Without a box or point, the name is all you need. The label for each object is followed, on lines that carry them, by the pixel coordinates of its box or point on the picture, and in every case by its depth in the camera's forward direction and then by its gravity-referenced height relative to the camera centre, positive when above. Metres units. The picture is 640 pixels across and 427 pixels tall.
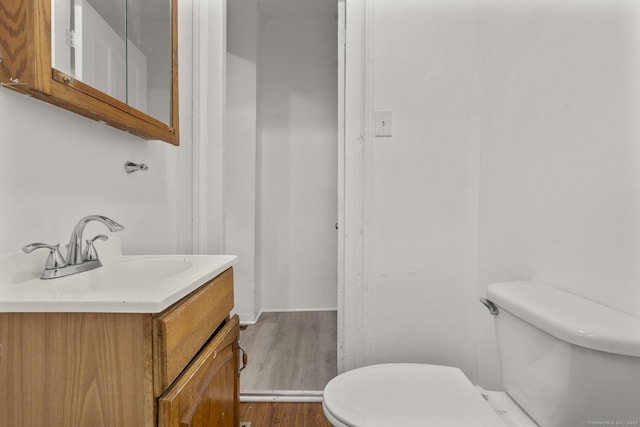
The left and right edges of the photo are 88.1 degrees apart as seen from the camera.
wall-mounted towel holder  1.11 +0.12
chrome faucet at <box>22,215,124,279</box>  0.74 -0.13
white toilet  0.59 -0.38
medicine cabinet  0.68 +0.38
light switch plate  1.36 +0.34
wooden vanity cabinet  0.56 -0.28
